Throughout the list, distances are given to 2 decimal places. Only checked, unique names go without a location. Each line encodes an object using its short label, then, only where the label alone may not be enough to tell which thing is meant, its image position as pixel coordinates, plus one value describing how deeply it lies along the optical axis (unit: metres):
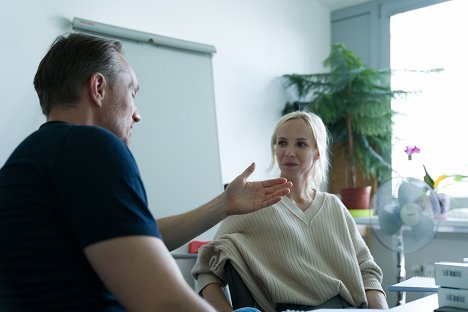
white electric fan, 2.56
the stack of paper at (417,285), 1.64
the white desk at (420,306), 1.26
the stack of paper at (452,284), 1.14
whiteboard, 2.59
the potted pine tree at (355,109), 3.50
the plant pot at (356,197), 3.55
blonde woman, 1.82
